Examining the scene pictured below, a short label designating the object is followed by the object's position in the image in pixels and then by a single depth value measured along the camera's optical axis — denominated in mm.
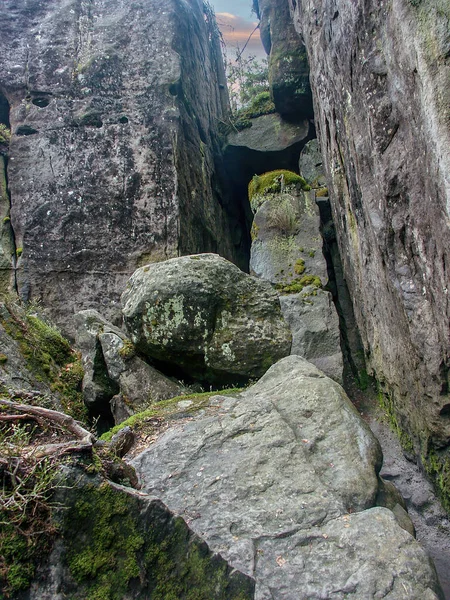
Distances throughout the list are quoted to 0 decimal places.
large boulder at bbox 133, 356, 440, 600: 3424
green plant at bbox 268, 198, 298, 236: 10617
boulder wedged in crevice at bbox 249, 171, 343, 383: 8359
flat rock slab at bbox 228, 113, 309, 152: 13891
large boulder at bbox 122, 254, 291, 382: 6566
